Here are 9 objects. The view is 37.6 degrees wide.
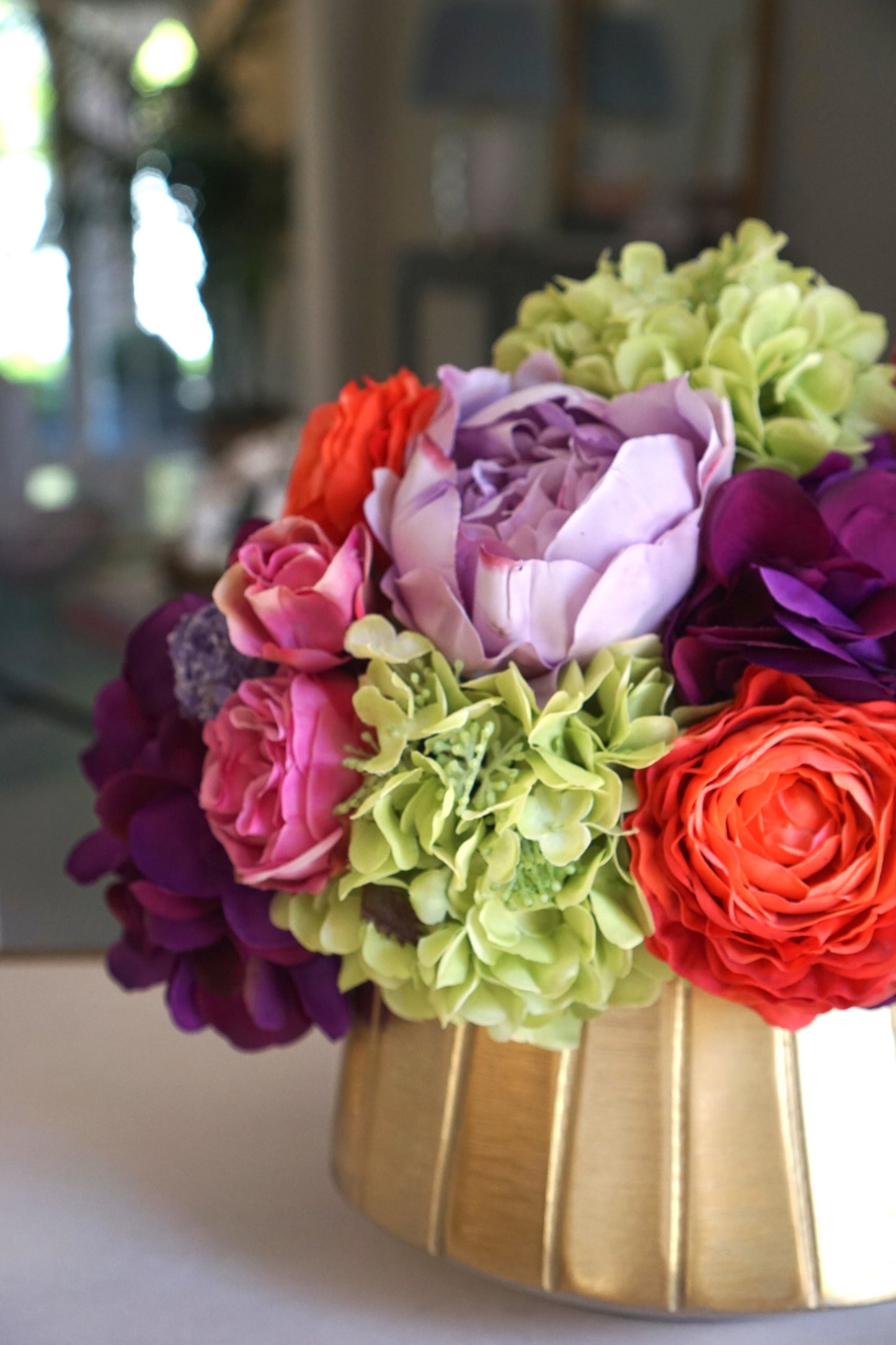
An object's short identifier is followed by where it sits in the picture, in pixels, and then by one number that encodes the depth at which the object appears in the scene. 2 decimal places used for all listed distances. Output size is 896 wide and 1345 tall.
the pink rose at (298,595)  0.40
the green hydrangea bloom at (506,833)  0.38
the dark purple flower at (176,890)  0.44
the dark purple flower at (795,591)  0.37
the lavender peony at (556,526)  0.38
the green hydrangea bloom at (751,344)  0.43
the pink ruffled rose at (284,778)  0.40
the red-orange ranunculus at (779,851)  0.37
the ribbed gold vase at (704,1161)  0.41
